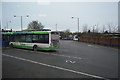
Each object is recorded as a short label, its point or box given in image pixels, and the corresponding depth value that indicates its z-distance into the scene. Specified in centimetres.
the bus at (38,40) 1628
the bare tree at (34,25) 6228
